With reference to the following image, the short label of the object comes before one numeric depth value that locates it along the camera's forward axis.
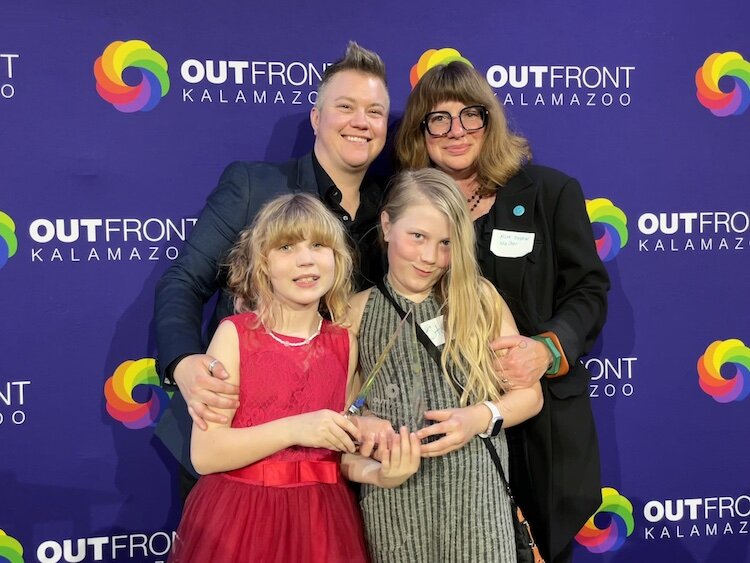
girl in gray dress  2.12
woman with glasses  2.48
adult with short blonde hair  2.41
